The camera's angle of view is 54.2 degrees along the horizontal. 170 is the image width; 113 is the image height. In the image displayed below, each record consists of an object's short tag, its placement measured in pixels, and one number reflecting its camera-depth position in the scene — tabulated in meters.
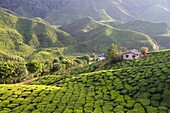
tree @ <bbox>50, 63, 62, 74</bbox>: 62.44
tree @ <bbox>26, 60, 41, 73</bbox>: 57.11
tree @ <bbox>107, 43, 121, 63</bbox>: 45.41
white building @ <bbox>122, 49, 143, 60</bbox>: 48.47
